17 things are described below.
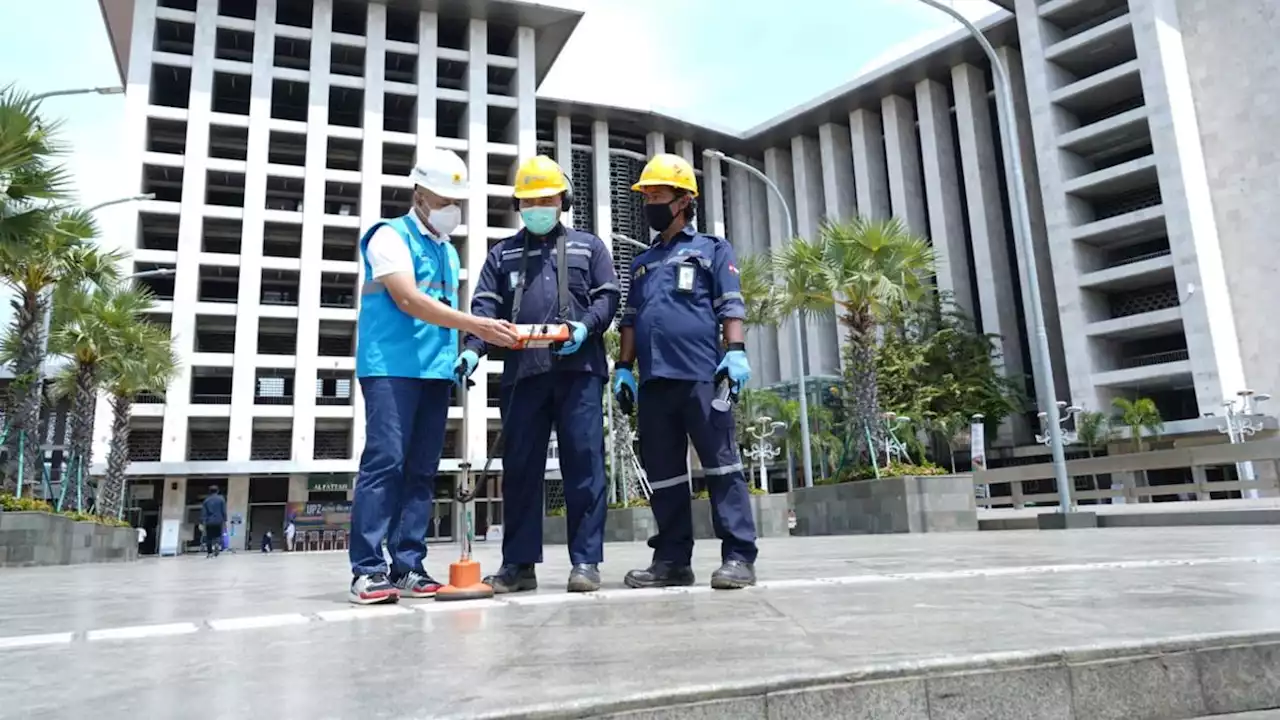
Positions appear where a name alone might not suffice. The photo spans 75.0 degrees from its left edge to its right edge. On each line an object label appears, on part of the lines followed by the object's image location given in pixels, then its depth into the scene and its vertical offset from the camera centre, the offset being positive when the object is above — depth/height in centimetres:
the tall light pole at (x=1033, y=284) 1327 +365
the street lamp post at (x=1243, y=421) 3234 +234
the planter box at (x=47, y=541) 1333 -17
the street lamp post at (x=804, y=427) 2145 +181
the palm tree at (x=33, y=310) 1545 +436
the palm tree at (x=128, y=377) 2184 +412
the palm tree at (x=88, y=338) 1967 +453
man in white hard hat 390 +72
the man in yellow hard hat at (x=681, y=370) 419 +67
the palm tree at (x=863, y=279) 1683 +437
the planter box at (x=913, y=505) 1423 -21
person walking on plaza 2366 +22
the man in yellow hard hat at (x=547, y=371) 414 +69
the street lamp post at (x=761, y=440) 2949 +282
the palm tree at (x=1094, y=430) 3862 +252
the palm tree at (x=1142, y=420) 3716 +280
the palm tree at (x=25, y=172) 1015 +452
